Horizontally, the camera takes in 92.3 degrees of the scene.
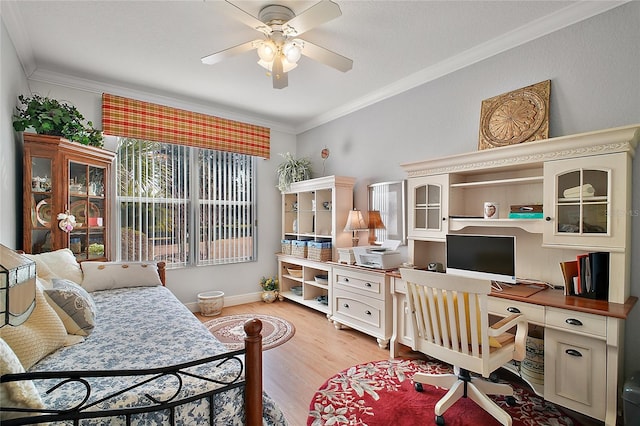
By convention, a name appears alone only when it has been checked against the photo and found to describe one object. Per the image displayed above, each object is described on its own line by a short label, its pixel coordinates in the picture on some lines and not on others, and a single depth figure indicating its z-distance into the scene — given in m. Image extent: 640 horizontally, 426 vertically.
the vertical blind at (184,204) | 3.67
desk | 1.73
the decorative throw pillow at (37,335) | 1.27
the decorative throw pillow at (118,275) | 2.70
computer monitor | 2.35
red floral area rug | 1.93
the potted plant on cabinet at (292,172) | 4.46
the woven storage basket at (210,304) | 3.92
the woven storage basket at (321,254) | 3.90
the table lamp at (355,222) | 3.58
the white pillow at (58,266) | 2.17
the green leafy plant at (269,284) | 4.62
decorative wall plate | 2.35
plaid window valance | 3.44
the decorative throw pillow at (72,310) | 1.67
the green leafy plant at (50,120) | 2.54
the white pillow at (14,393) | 0.93
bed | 1.05
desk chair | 1.78
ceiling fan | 2.11
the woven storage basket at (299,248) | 4.23
